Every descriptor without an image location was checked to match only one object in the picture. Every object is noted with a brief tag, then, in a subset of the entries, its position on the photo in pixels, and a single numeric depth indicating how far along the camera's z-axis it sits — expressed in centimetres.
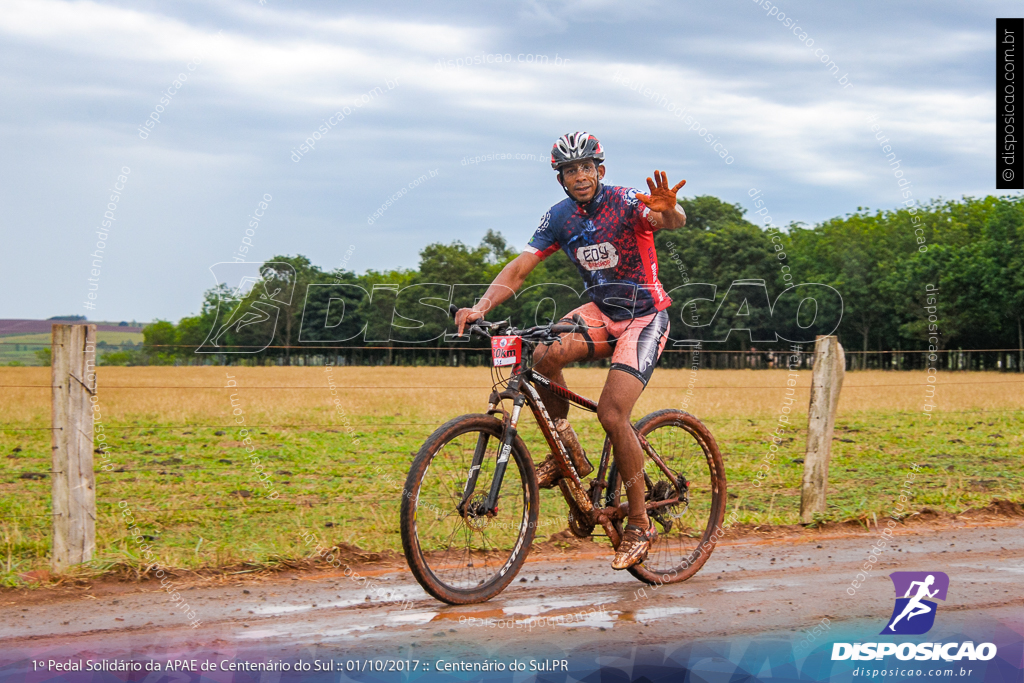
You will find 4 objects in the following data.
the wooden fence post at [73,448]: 570
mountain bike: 476
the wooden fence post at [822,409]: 776
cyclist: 517
